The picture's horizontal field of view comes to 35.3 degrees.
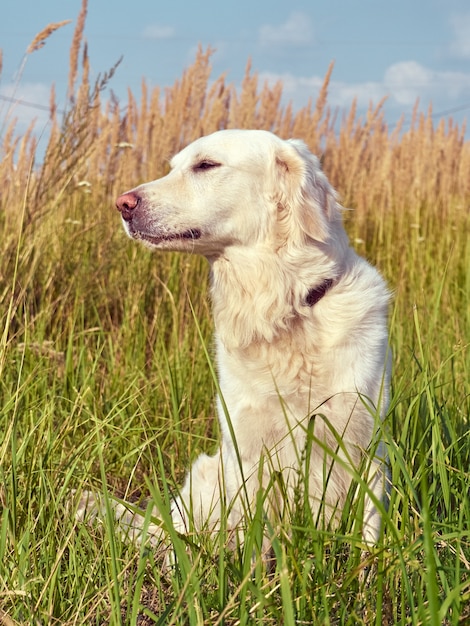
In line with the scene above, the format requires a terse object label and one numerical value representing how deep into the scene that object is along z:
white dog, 2.10
